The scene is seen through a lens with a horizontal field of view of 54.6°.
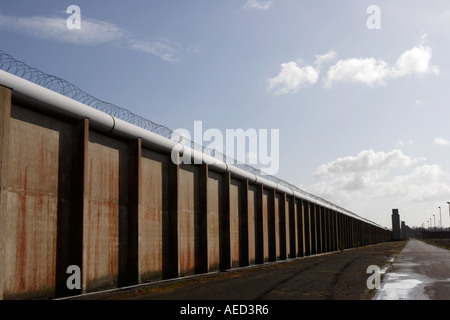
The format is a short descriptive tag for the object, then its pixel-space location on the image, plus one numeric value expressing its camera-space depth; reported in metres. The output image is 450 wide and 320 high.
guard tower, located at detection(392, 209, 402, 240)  148.50
